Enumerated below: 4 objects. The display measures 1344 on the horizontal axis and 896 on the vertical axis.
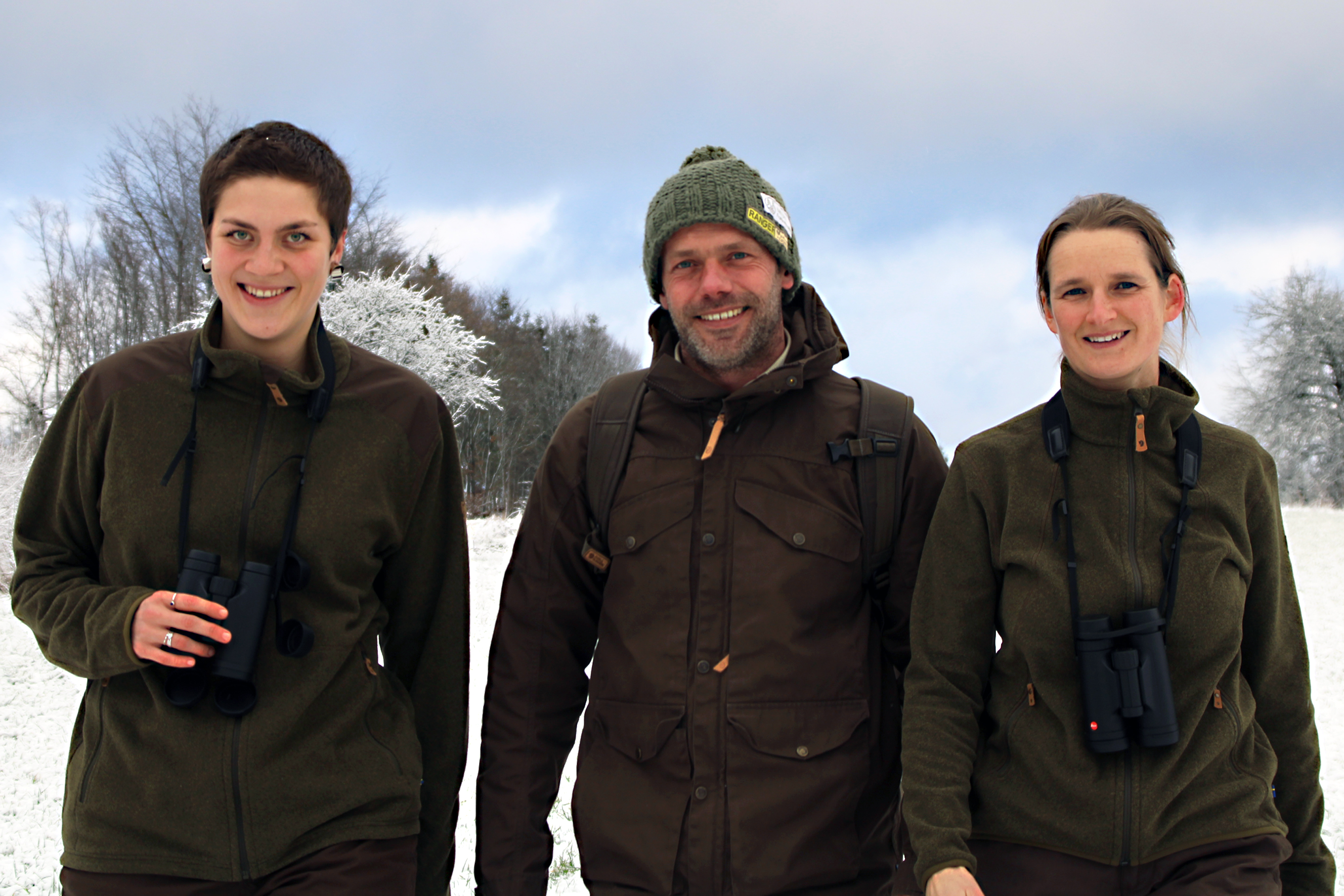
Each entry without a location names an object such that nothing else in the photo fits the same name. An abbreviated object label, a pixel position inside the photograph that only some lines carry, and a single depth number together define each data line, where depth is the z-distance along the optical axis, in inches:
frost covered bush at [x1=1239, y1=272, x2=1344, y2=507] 1310.3
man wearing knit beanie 102.8
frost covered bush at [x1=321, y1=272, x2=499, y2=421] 933.2
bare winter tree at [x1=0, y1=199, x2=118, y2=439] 1244.2
